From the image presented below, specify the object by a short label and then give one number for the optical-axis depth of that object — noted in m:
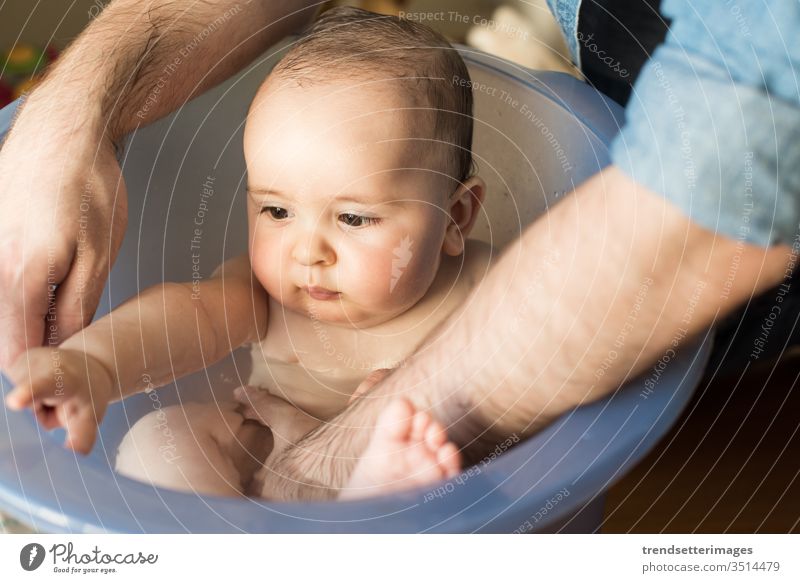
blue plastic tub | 0.34
